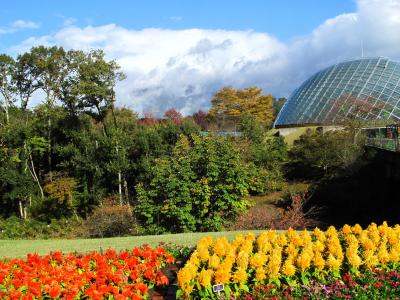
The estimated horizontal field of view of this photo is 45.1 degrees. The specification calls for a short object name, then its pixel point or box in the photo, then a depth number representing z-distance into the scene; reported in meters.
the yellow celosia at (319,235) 7.06
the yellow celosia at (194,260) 5.91
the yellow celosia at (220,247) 6.39
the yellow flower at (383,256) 6.45
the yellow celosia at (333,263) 6.05
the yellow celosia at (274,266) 5.79
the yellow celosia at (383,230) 7.30
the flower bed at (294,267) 5.54
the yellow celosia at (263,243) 6.51
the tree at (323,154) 26.34
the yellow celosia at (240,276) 5.59
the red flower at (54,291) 5.15
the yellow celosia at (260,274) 5.72
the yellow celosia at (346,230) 7.58
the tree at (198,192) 15.23
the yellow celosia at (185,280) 5.29
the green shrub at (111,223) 17.64
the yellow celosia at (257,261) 5.84
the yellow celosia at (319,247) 6.48
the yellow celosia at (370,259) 6.26
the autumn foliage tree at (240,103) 54.41
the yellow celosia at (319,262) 6.02
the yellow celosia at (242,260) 5.85
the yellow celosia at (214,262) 5.72
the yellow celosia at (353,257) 6.15
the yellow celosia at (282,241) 6.80
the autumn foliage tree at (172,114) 50.09
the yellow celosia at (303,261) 5.94
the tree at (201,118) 54.03
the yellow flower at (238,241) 6.76
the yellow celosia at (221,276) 5.46
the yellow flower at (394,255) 6.51
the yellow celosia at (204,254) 6.15
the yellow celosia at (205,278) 5.34
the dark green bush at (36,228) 21.11
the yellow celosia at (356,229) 7.54
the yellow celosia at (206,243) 6.54
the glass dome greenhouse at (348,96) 34.47
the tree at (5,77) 26.39
